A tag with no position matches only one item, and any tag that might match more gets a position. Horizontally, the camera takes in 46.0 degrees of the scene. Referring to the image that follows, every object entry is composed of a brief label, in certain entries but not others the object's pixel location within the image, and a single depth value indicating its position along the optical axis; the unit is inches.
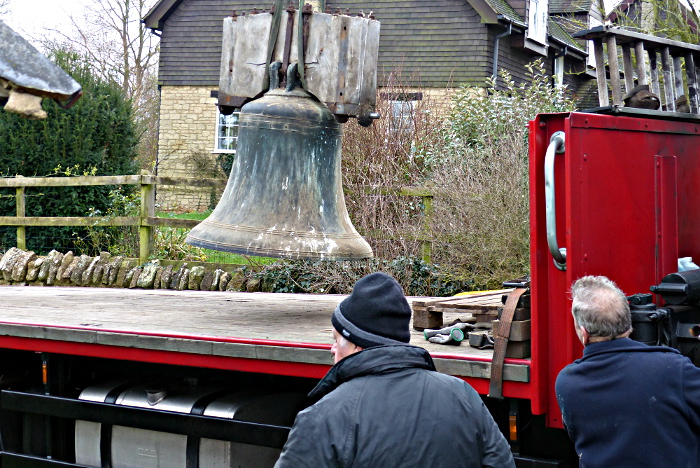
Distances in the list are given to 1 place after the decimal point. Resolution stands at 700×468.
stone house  751.7
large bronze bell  174.2
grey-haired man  101.4
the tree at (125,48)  1168.8
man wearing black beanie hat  83.0
